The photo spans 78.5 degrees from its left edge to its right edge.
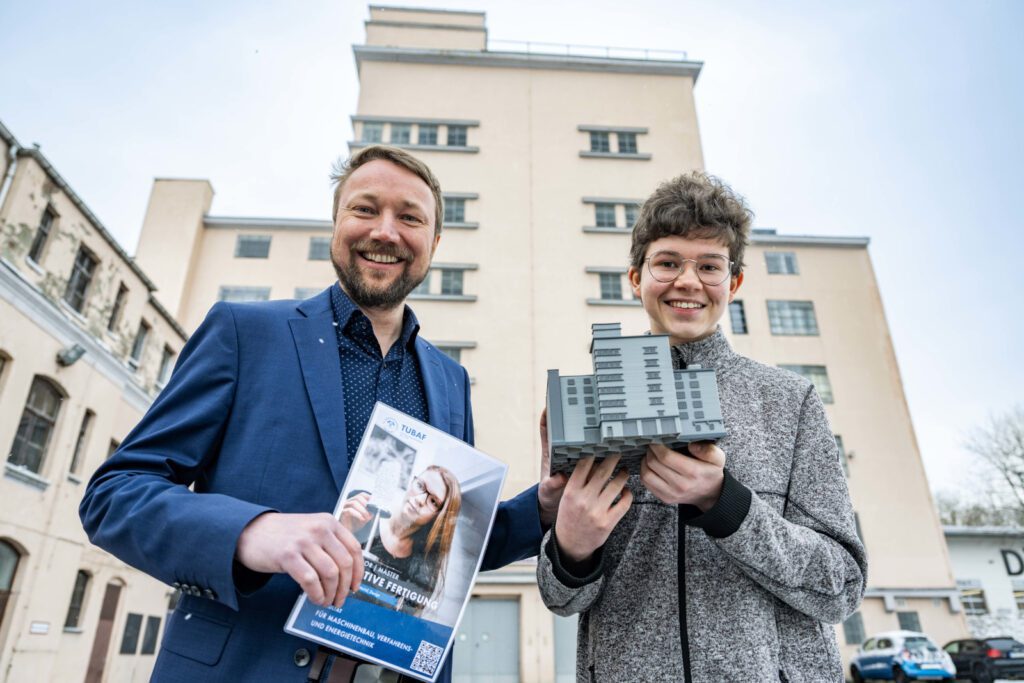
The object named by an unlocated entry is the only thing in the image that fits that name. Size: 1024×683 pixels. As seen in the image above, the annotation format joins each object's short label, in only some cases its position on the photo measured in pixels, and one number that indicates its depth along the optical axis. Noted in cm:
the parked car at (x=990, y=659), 1814
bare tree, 3066
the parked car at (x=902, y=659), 1811
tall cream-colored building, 2288
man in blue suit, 145
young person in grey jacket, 172
